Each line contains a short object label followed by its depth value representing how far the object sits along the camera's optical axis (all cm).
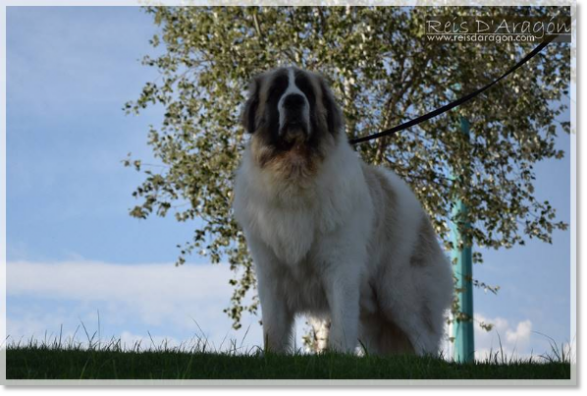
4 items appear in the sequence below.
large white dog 1008
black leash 1237
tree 1847
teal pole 1937
